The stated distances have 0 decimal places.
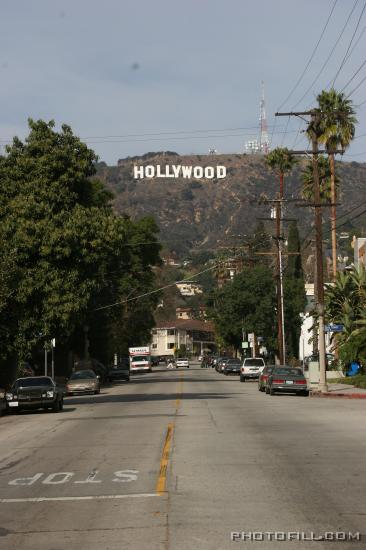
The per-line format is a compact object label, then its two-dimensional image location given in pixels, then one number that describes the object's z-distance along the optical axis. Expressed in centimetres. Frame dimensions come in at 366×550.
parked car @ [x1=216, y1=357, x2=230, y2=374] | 8669
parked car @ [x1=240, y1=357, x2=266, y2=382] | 6281
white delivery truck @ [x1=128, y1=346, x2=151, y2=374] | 10388
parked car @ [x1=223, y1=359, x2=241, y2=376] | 8091
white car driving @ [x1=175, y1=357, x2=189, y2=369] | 12238
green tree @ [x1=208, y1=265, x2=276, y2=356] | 8062
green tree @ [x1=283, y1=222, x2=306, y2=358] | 8088
